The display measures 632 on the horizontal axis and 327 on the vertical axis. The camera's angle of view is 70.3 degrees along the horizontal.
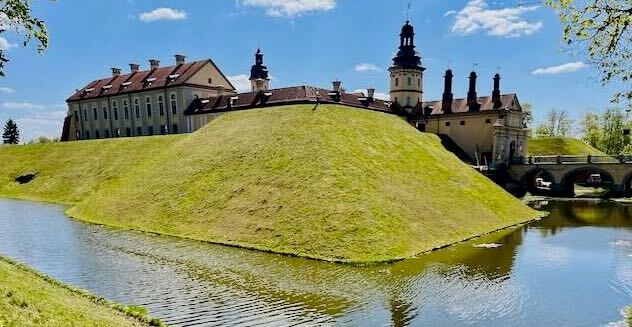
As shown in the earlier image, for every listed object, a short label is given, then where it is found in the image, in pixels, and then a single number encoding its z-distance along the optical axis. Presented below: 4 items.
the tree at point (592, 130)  119.62
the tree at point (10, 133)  128.25
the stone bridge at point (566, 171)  71.56
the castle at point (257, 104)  79.81
